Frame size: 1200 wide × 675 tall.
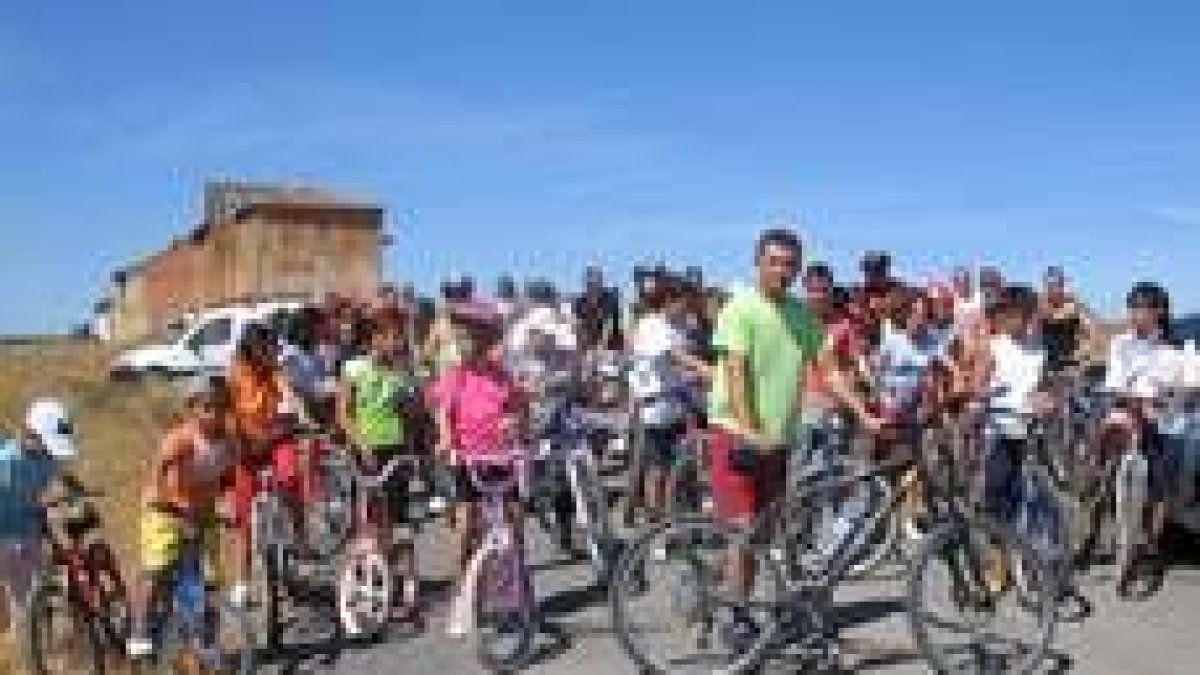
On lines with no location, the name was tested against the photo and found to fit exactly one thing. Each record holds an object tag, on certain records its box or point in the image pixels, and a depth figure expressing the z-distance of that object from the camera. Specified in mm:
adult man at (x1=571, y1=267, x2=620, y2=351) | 20844
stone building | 65312
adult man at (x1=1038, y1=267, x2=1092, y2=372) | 17234
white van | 33562
